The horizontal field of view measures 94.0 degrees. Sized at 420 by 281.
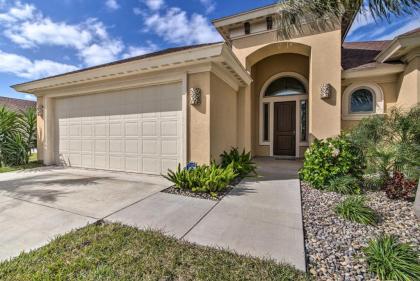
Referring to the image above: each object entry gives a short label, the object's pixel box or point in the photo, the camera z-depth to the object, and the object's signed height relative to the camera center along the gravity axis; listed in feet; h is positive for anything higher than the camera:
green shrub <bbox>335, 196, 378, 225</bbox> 10.17 -3.95
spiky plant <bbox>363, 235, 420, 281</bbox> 6.22 -4.14
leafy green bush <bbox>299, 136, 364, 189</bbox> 15.57 -1.85
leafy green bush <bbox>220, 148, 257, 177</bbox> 19.74 -2.50
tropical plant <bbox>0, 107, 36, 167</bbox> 25.94 -0.13
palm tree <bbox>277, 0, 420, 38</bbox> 12.16 +8.92
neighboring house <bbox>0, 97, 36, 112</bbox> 66.44 +13.10
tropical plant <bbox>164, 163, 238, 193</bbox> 14.70 -3.14
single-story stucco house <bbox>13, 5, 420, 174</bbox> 18.24 +4.94
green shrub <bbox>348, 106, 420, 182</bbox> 12.76 -0.17
